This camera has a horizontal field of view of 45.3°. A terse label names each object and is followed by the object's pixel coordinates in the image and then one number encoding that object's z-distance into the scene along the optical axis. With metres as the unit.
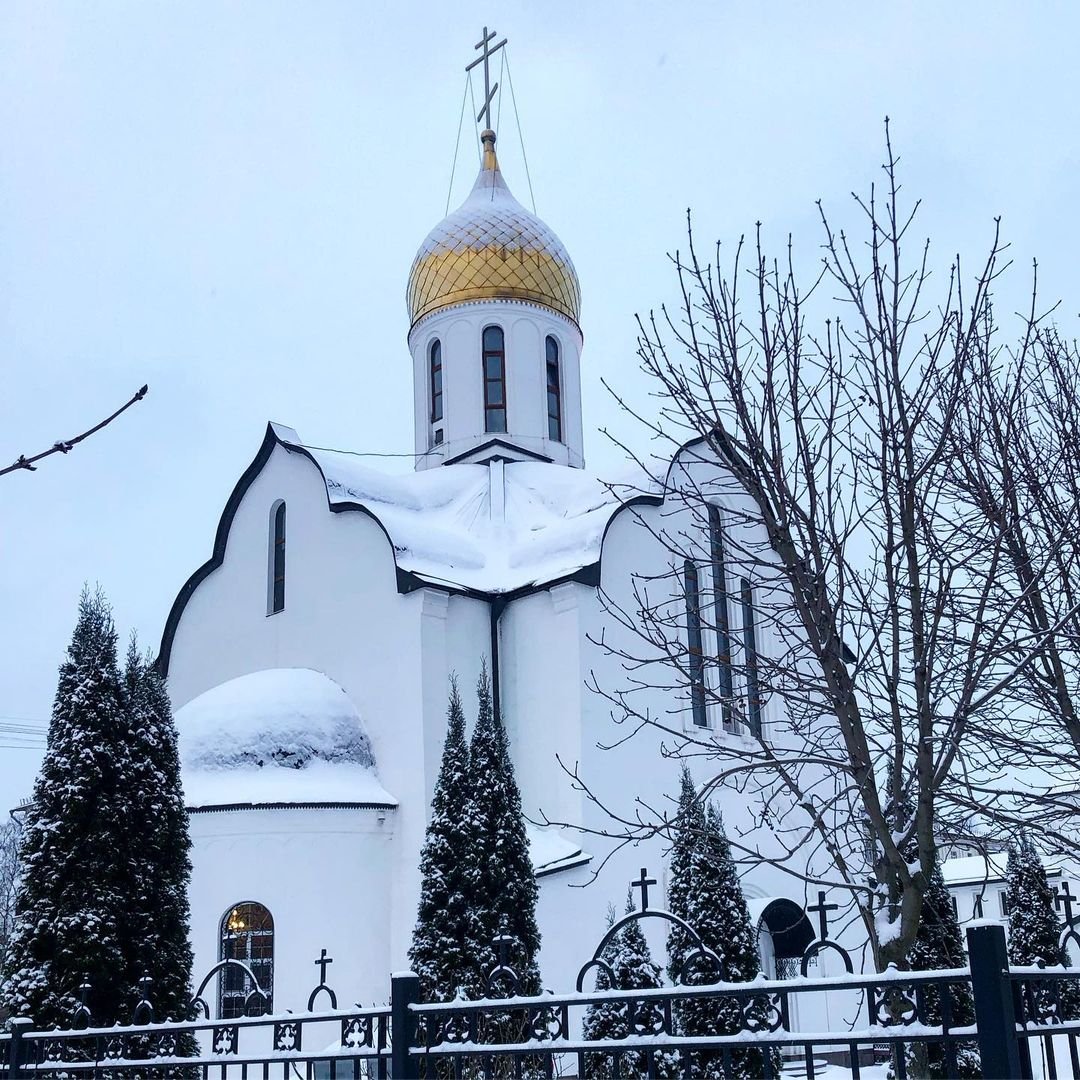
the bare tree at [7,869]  37.61
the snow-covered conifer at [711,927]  10.38
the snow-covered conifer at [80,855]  9.16
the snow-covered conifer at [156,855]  9.43
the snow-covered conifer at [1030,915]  14.13
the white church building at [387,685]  13.28
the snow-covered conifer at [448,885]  10.81
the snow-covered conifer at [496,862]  10.96
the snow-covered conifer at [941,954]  10.73
